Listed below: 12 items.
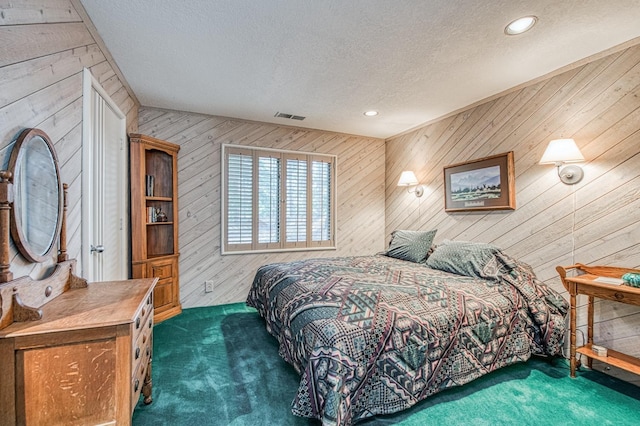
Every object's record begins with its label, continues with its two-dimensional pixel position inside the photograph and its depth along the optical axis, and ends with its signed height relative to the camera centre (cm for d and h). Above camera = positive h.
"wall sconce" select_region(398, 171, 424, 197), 408 +39
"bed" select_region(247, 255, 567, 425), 158 -81
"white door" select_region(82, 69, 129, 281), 199 +16
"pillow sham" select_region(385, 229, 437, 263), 336 -46
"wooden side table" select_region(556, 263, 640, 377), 190 -59
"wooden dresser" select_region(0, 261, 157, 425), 102 -59
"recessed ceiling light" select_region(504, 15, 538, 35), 191 +127
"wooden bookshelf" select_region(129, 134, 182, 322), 310 -12
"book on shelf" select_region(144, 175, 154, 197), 333 +25
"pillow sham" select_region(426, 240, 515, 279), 255 -49
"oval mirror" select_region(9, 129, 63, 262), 122 +6
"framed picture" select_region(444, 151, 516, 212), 296 +27
